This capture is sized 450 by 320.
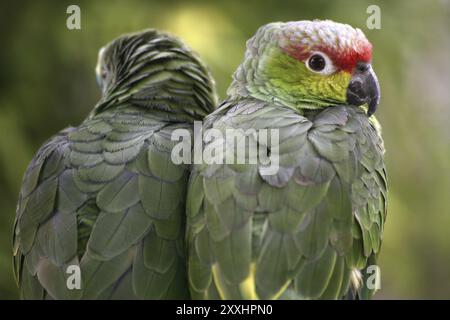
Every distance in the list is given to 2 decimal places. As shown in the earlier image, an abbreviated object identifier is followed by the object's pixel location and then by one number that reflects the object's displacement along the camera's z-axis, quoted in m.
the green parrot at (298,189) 0.65
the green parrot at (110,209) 0.67
